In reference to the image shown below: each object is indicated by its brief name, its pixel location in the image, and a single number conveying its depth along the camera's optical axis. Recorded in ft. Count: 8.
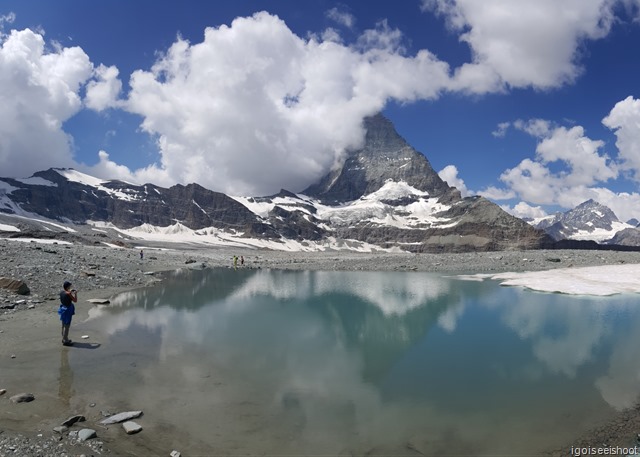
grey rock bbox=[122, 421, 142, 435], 31.22
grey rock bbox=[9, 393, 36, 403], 34.40
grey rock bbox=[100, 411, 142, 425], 32.55
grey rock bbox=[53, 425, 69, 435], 29.96
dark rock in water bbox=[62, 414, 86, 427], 31.07
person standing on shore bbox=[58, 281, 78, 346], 51.93
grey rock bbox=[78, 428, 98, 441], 29.35
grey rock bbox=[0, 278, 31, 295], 75.72
